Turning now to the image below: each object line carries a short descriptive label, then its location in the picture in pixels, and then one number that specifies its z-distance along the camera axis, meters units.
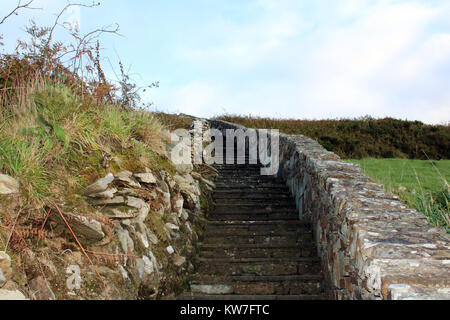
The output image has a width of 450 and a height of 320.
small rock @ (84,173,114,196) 3.31
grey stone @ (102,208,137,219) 3.35
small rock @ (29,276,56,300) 2.38
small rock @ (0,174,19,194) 2.67
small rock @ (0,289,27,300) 2.13
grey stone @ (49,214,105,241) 2.90
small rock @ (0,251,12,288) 2.23
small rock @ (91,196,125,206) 3.35
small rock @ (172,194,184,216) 4.73
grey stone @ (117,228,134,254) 3.24
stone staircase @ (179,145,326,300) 4.14
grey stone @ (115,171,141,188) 3.78
